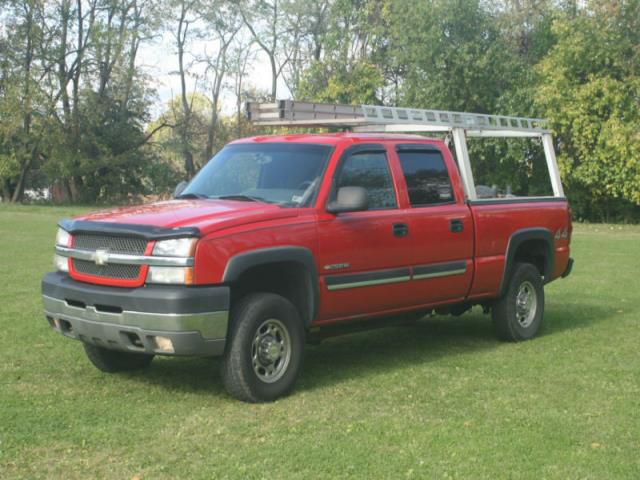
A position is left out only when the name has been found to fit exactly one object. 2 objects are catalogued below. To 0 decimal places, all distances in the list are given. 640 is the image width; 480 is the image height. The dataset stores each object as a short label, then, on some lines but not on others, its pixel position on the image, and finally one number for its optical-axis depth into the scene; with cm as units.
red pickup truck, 682
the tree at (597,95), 3538
